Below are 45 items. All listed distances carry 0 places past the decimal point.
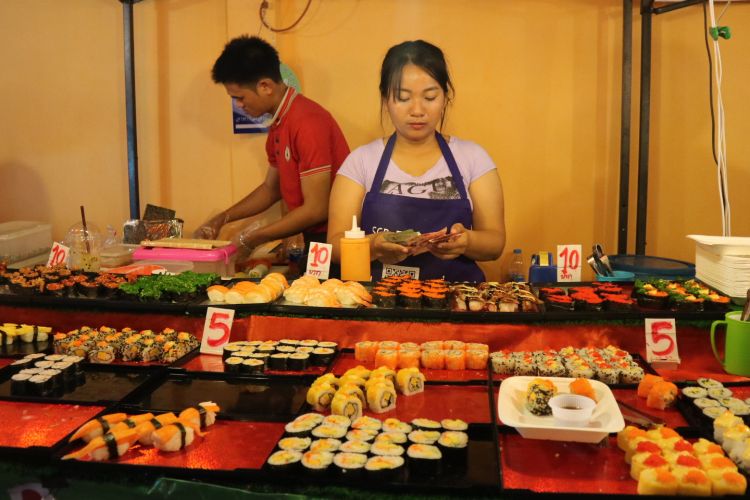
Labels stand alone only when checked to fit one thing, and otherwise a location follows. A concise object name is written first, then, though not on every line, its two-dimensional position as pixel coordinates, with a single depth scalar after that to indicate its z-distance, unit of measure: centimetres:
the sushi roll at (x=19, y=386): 228
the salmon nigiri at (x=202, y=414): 199
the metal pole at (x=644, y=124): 452
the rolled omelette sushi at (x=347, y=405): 204
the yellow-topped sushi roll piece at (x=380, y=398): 211
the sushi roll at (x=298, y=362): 244
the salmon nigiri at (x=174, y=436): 188
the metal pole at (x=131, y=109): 482
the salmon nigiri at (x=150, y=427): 191
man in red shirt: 437
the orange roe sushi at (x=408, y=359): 243
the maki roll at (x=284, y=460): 170
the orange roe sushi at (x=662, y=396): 209
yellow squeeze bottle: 317
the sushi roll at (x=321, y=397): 212
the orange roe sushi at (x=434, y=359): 245
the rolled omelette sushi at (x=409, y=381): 223
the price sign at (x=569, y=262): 327
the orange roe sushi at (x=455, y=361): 243
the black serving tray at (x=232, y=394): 215
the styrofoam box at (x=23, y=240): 438
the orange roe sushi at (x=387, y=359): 243
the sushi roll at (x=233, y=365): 242
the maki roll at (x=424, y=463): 174
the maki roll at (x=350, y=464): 170
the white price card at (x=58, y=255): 359
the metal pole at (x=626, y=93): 460
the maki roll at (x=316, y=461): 170
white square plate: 184
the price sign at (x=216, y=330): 266
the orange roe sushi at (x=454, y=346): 250
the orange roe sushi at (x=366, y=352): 252
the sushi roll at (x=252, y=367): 241
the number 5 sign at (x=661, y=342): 246
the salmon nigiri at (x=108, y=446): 181
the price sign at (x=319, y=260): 329
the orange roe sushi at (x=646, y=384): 216
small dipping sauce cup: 187
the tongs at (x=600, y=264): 323
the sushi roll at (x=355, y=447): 179
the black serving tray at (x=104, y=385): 223
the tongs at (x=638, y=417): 194
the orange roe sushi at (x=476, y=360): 244
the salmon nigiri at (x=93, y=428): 188
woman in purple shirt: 363
